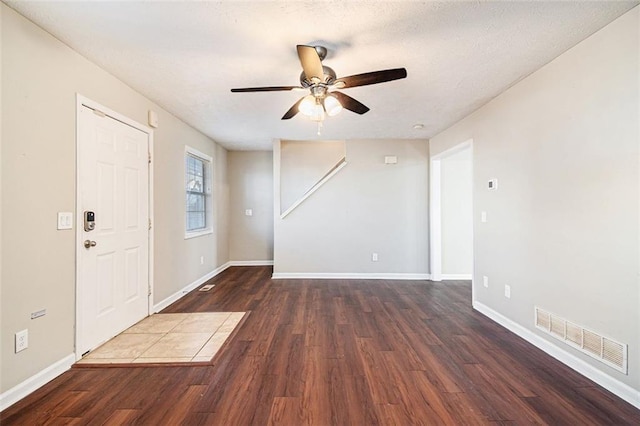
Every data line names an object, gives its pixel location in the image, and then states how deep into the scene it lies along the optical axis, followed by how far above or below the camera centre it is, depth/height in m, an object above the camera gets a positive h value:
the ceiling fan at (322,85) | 1.78 +0.95
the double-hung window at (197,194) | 4.08 +0.31
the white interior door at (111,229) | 2.15 -0.17
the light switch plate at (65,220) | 1.93 -0.07
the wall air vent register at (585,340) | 1.71 -0.94
